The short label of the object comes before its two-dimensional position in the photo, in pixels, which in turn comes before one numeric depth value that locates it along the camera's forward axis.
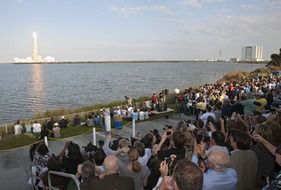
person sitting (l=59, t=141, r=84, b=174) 5.94
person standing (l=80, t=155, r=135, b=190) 3.80
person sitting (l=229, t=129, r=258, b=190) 4.65
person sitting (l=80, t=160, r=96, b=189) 4.40
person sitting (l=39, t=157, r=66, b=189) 5.79
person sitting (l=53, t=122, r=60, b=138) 14.70
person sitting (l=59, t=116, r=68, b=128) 16.97
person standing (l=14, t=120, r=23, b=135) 15.83
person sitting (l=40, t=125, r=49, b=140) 12.05
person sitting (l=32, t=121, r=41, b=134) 15.95
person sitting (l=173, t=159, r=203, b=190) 2.86
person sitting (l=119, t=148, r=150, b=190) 4.96
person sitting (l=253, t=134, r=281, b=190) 3.39
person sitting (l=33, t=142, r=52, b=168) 6.88
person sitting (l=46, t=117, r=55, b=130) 16.16
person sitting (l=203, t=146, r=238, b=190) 4.05
